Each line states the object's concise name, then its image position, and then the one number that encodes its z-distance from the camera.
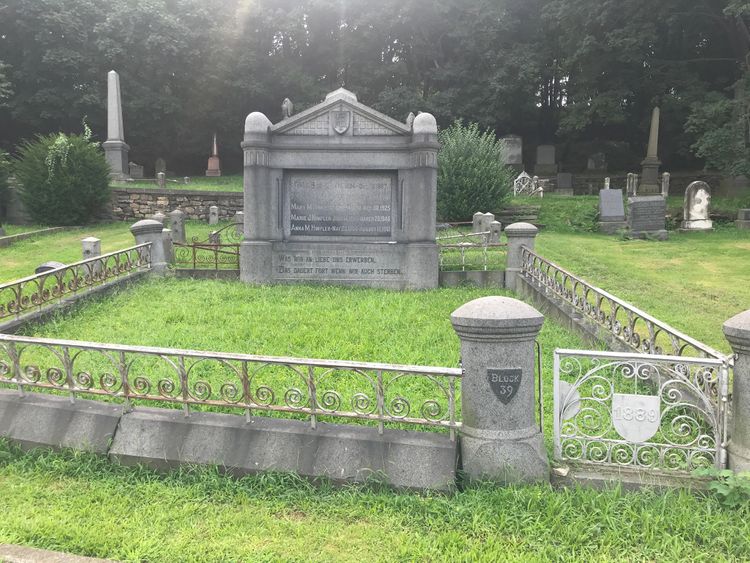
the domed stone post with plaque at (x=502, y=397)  3.56
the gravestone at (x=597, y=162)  37.12
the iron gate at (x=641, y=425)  3.56
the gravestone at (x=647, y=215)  17.86
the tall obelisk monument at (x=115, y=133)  25.20
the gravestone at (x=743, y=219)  18.91
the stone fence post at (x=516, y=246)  9.84
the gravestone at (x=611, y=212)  19.34
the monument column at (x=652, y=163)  29.00
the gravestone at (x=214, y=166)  36.09
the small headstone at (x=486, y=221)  14.96
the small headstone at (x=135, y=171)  30.22
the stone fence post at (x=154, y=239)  10.15
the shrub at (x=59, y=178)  18.72
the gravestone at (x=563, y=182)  30.65
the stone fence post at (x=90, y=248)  9.70
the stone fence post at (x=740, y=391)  3.35
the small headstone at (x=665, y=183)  25.08
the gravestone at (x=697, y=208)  18.73
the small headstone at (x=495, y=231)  13.62
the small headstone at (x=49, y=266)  8.69
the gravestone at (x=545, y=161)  35.59
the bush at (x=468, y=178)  18.61
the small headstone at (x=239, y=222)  14.88
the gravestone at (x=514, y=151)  33.91
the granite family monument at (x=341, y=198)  9.68
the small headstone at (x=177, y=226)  14.39
